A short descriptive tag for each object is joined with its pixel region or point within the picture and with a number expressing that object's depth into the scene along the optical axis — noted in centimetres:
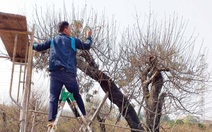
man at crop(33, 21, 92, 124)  373
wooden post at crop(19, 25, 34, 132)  396
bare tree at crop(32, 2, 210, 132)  595
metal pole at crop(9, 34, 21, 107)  393
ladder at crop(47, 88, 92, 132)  368
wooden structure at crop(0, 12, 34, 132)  366
